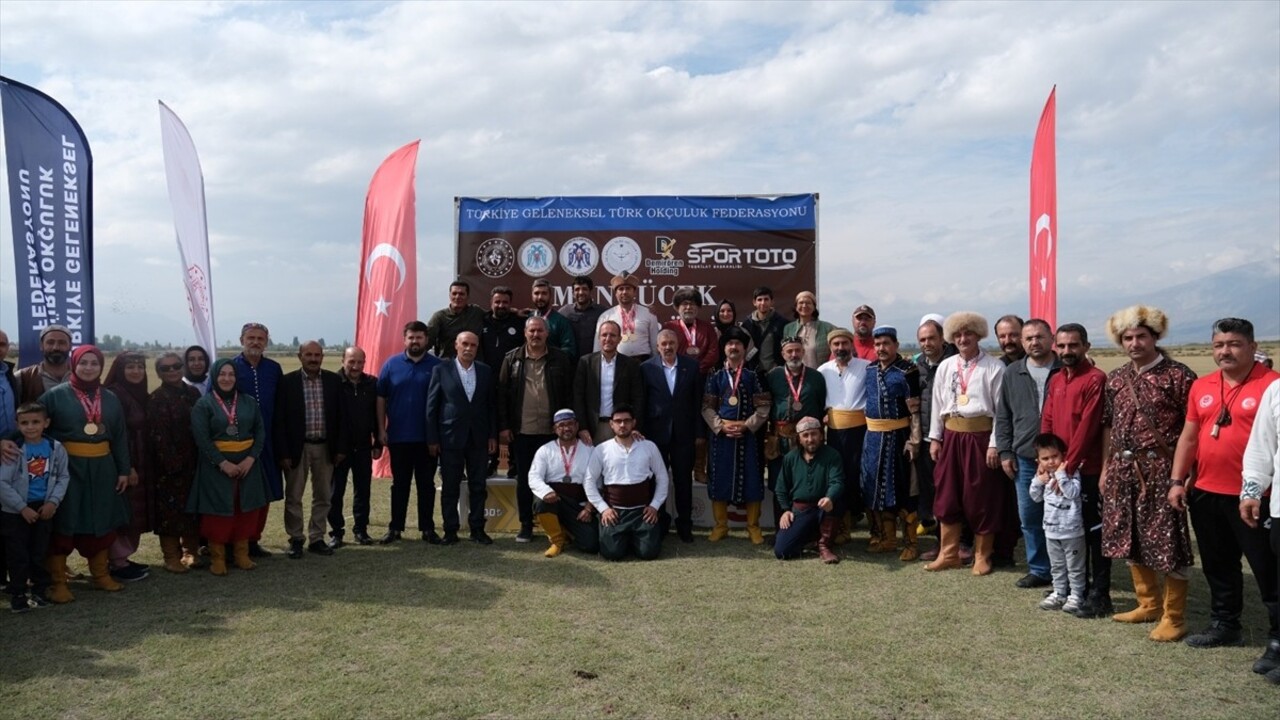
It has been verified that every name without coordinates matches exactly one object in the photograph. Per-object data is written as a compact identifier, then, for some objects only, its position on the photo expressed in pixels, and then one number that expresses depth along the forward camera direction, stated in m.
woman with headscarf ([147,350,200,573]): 5.67
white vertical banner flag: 7.77
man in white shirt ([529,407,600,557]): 6.27
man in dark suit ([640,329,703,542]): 6.62
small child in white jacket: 4.75
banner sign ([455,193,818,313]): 8.59
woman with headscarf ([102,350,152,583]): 5.52
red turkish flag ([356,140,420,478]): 9.41
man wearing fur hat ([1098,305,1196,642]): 4.27
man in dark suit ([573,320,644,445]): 6.52
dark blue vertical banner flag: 6.57
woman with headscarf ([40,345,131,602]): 5.10
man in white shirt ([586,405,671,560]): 6.07
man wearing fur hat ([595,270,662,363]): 7.09
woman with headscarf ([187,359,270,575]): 5.60
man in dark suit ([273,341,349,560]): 6.12
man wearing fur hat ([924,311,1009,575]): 5.59
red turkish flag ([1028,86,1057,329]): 6.41
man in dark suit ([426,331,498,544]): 6.43
